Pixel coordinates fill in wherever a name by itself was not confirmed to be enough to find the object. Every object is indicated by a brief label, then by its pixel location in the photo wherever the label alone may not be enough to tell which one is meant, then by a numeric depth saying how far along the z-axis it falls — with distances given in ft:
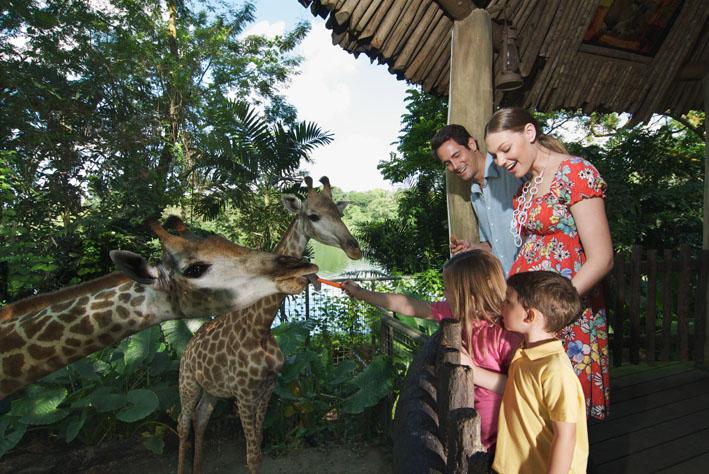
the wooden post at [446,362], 4.03
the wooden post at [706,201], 13.17
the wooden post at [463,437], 3.08
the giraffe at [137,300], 5.74
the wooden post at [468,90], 8.62
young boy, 4.25
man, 7.33
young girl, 5.28
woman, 5.31
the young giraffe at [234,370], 8.81
